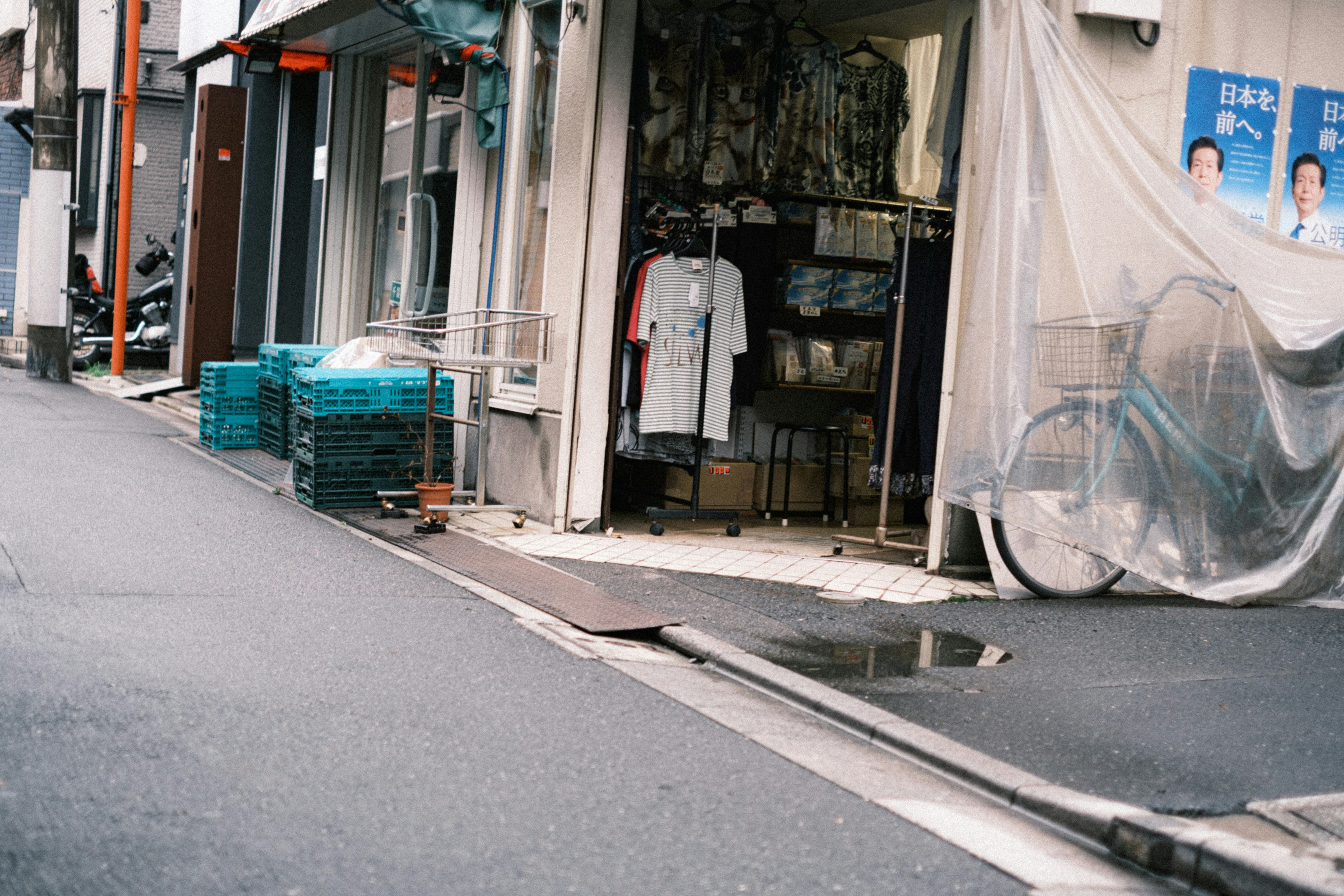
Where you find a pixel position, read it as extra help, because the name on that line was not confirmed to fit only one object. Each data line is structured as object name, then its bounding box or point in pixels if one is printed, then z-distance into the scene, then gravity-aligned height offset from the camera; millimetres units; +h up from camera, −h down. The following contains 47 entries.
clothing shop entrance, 9641 +524
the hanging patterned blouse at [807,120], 10039 +1553
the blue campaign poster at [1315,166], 8461 +1272
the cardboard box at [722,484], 10188 -1101
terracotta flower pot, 9203 -1190
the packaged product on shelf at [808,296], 10273 +302
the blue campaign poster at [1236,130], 8039 +1379
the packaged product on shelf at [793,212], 10203 +893
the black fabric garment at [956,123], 7914 +1262
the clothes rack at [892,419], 8641 -453
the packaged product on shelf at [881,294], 10578 +367
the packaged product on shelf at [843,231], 10266 +792
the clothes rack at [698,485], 9688 -1081
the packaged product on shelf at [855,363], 10453 -155
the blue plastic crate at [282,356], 11711 -484
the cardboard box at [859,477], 10602 -1001
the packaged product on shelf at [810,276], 10289 +453
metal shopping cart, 8984 -249
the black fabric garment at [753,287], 10070 +340
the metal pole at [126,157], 18516 +1671
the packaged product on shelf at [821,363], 10320 -168
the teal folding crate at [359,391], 9469 -588
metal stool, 10398 -1029
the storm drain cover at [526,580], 6586 -1376
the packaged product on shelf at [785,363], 10281 -192
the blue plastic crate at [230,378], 12648 -755
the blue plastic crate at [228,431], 12719 -1240
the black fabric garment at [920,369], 8789 -134
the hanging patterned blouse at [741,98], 9875 +1644
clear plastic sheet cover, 7098 -39
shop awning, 12281 +2568
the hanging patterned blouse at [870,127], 10312 +1581
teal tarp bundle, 10125 +1978
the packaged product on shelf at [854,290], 10414 +379
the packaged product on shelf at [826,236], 10195 +745
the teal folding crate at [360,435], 9578 -896
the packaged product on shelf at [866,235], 10367 +784
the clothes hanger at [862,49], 10219 +2108
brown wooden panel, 16438 +803
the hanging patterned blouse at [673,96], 9656 +1595
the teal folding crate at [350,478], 9656 -1207
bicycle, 7074 -432
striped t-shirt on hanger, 9641 -83
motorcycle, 20359 -548
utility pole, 18203 +1261
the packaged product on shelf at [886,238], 10477 +781
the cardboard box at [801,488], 10578 -1118
